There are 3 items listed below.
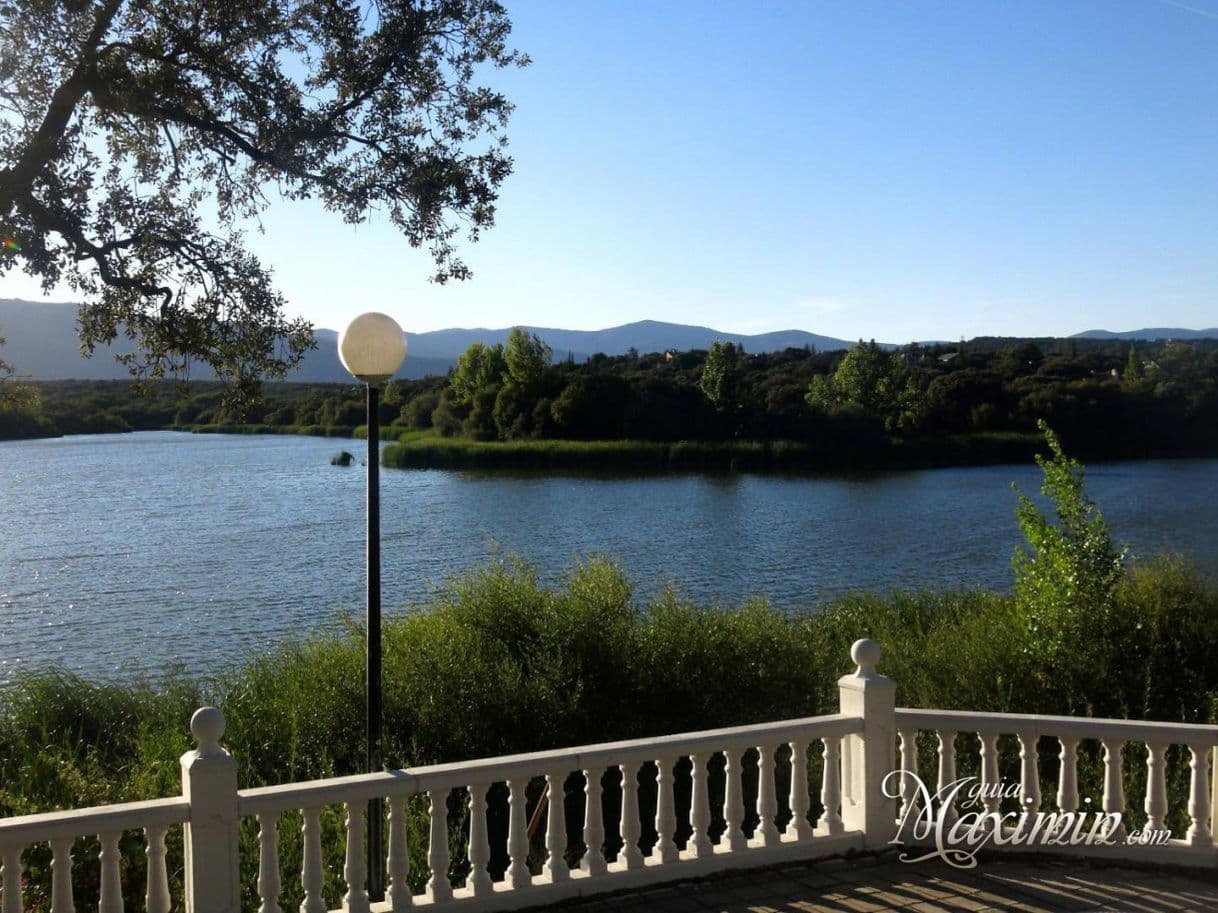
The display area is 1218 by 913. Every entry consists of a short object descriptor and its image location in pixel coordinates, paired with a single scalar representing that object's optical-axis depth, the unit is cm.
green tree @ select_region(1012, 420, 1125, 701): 1125
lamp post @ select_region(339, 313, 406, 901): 554
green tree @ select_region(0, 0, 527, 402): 671
